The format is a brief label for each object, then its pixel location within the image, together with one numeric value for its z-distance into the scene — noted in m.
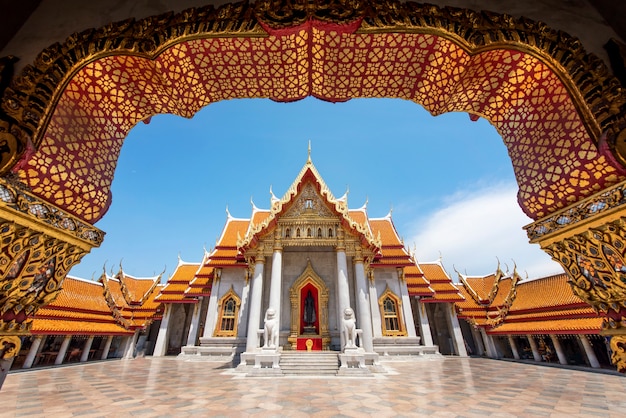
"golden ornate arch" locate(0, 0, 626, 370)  1.95
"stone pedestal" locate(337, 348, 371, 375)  8.95
